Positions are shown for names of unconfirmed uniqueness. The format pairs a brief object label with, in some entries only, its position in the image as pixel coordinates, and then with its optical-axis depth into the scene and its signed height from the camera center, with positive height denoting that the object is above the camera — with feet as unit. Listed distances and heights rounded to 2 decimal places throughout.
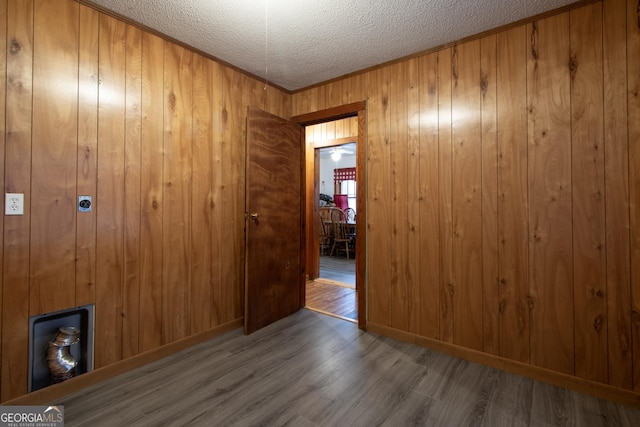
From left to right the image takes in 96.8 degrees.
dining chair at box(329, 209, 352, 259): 20.86 -0.94
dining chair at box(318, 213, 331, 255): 22.18 -1.53
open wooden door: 8.72 -0.13
